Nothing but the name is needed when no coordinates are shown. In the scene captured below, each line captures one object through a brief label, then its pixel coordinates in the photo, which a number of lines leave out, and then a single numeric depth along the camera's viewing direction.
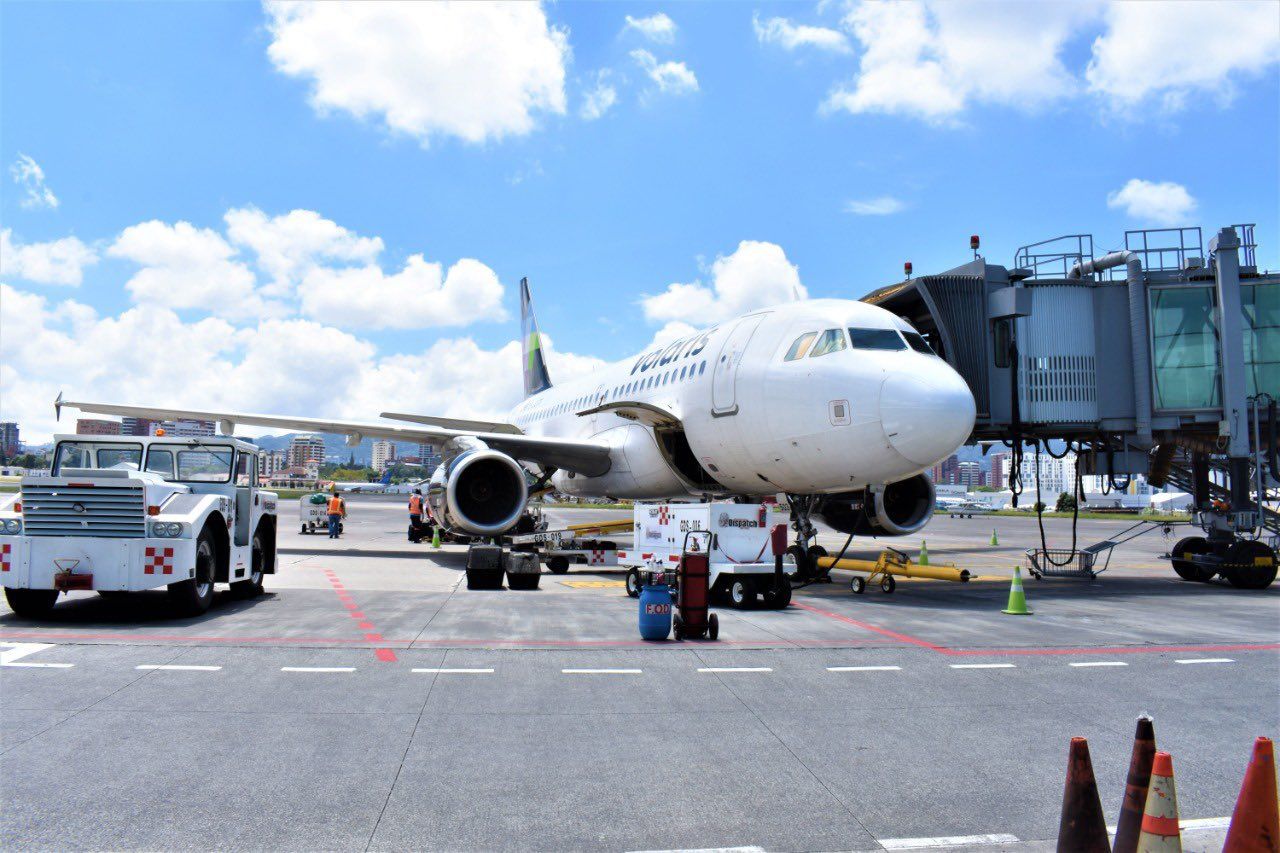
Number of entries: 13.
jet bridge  16.52
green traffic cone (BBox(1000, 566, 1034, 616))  11.89
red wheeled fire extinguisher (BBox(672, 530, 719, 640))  9.28
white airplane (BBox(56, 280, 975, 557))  12.21
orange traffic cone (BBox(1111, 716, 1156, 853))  3.65
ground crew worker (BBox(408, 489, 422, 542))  27.81
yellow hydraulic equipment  14.52
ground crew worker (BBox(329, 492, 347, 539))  27.89
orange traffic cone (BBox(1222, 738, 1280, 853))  3.52
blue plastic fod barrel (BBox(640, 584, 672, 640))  9.06
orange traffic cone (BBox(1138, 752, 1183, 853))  3.46
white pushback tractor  9.38
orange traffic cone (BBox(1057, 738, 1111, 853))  3.65
